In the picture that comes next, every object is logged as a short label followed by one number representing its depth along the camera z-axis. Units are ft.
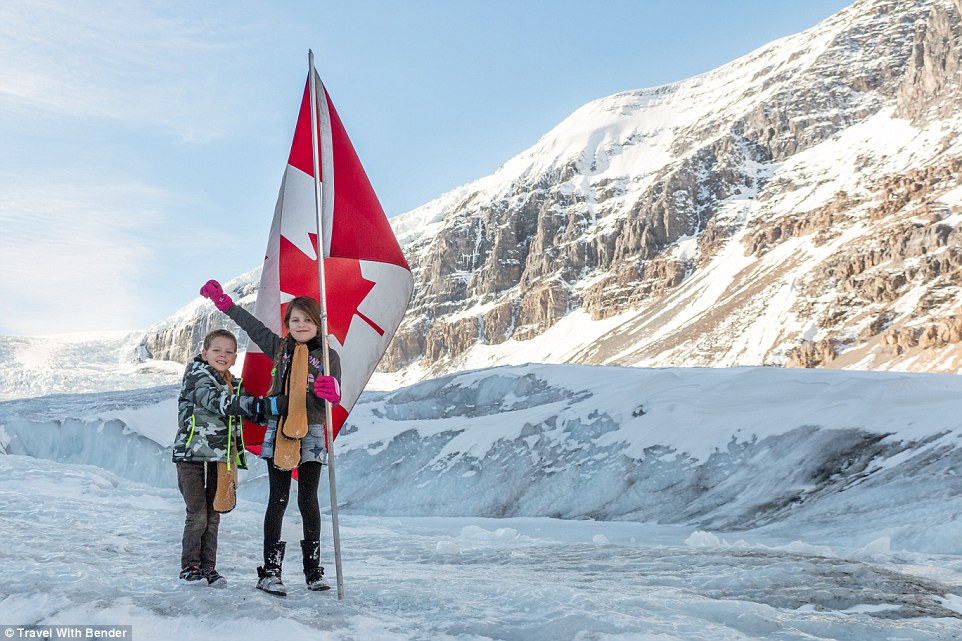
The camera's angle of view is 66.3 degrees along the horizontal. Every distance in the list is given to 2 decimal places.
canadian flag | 19.67
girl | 15.75
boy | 16.26
